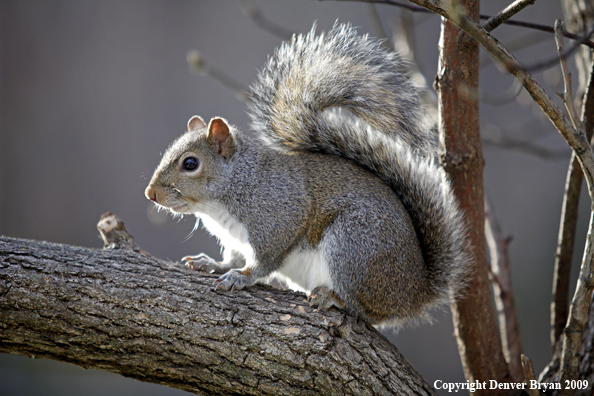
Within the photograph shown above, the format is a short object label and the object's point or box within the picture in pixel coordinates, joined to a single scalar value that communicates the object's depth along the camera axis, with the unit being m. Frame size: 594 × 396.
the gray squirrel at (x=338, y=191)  3.75
